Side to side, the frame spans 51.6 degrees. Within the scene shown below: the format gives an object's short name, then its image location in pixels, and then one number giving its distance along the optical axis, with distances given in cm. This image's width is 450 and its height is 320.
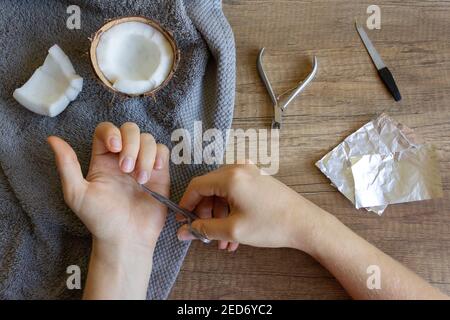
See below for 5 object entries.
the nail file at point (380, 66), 71
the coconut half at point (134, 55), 65
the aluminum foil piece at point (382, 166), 67
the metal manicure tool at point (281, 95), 70
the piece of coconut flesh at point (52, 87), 68
